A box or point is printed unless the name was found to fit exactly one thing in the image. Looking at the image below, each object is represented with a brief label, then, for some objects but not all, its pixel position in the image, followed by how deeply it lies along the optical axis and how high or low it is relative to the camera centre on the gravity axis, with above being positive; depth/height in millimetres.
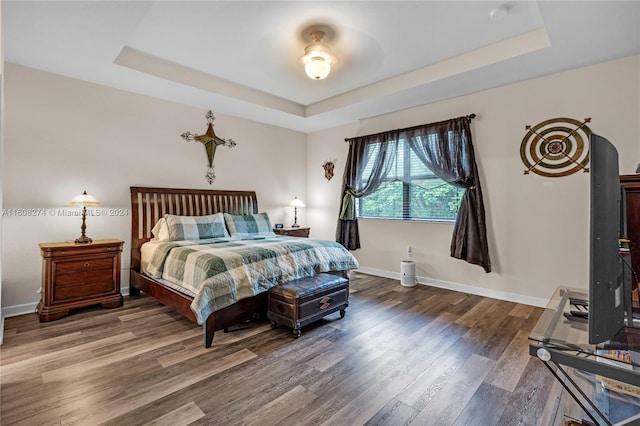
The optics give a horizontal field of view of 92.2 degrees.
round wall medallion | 3254 +723
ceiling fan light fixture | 2955 +1533
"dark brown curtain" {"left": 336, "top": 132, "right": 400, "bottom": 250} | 4801 +674
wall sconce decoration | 5637 +882
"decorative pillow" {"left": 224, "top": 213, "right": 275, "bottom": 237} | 4211 -126
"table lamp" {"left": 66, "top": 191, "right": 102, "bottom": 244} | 3227 +146
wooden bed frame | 2672 -10
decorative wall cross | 4582 +1129
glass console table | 987 -485
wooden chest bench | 2686 -782
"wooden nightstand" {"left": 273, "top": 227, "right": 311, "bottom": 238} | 5102 -275
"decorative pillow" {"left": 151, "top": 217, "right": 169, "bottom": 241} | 3725 -173
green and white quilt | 2541 -473
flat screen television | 926 -103
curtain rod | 3932 +1258
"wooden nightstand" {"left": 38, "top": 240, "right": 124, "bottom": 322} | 2982 -602
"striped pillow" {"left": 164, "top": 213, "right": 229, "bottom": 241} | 3680 -130
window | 4277 +301
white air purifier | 4363 -855
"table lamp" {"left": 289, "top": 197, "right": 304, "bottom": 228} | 5538 +173
